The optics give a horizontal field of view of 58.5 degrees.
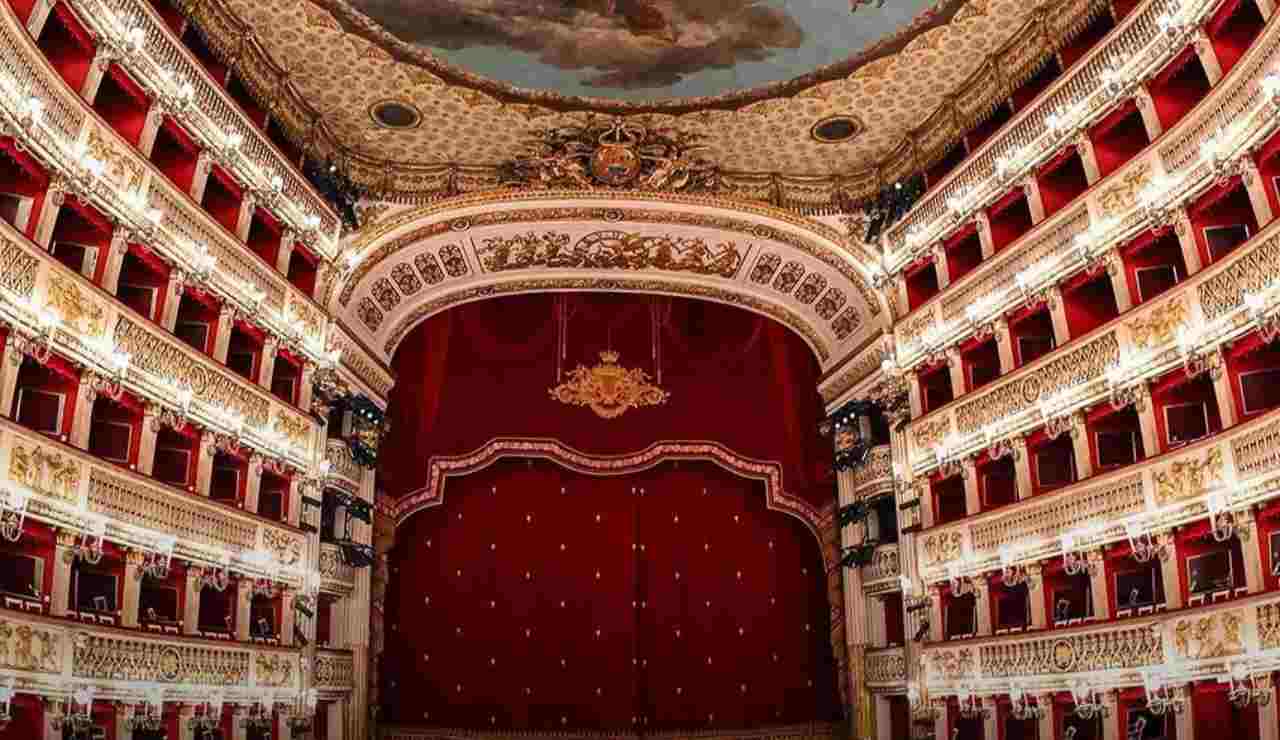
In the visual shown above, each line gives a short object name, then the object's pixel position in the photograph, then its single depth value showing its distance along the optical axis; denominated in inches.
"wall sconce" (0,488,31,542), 461.1
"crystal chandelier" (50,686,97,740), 485.1
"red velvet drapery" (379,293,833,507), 894.4
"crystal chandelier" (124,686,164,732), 536.2
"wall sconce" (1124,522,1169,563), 555.5
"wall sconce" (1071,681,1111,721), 574.6
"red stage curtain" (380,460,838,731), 849.5
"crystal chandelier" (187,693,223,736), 579.2
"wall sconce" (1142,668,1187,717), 526.6
